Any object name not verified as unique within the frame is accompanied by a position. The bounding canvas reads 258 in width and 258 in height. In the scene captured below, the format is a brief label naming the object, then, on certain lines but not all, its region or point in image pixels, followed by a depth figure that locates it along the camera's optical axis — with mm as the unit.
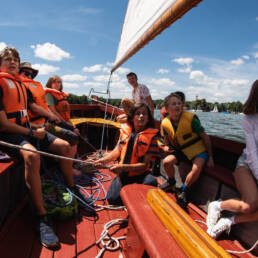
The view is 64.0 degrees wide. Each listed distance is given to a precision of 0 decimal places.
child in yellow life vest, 2078
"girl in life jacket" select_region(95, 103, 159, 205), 1899
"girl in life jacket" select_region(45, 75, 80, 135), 3076
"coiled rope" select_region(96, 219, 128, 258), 1538
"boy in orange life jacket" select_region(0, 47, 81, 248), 1589
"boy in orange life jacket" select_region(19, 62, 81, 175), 2221
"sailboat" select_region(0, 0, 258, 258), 1018
